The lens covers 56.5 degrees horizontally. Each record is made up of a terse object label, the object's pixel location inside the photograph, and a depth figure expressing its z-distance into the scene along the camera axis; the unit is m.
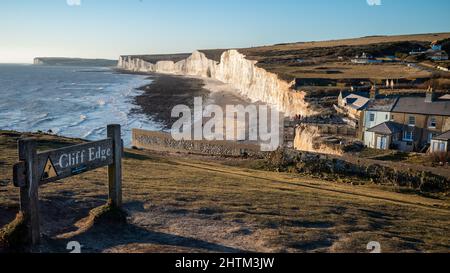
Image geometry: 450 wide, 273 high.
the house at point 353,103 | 44.08
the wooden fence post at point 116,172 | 9.52
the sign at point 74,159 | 7.86
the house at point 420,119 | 35.41
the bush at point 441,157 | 30.08
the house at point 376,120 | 37.28
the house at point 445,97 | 37.26
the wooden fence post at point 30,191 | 7.41
